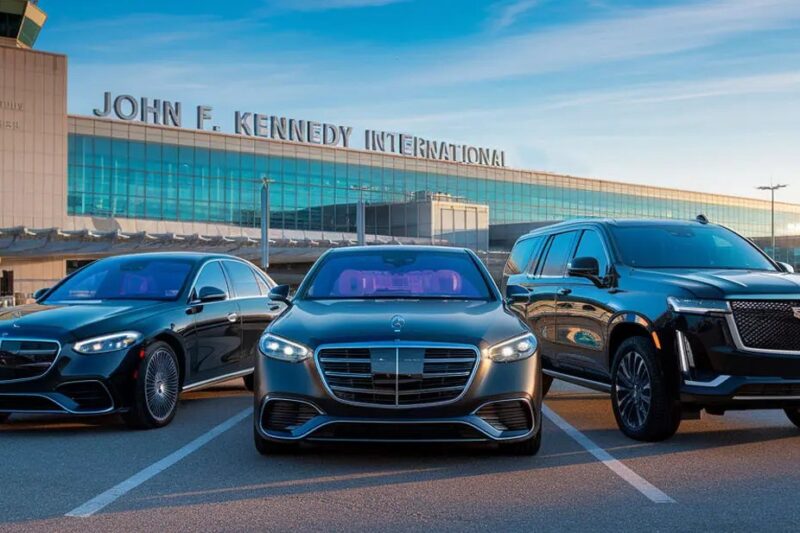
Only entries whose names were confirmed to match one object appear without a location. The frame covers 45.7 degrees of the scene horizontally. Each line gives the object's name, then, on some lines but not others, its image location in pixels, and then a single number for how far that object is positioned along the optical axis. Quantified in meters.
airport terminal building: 58.62
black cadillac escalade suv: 7.10
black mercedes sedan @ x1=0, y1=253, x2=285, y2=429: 7.91
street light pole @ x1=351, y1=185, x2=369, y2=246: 57.28
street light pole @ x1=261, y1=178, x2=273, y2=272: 45.78
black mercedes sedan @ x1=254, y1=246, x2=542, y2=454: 6.20
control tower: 63.03
